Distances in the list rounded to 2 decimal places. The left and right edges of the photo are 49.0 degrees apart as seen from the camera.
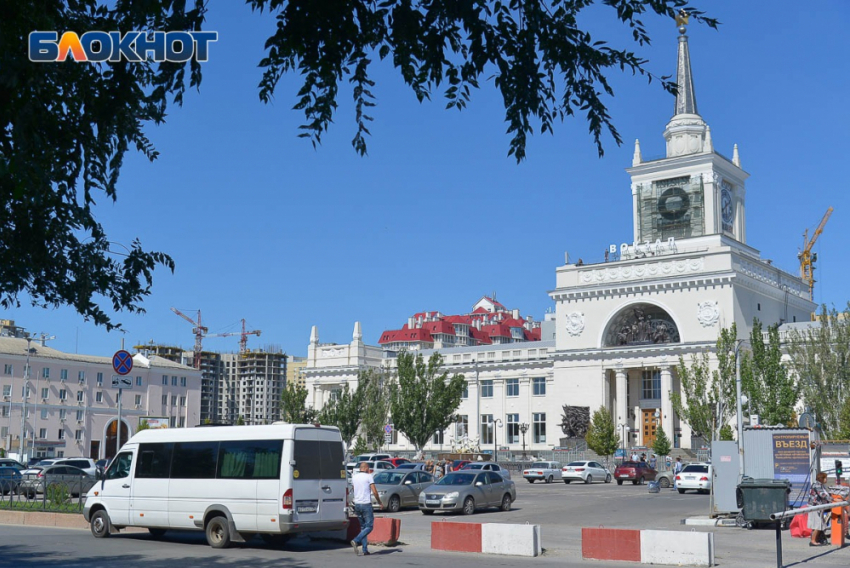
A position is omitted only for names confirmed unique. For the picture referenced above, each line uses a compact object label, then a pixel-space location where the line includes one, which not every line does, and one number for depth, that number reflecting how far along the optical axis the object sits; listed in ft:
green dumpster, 63.00
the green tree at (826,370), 187.83
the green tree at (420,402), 238.68
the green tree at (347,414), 258.78
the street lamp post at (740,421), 87.73
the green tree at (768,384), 192.13
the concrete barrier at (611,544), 54.65
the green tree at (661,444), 218.79
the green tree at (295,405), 268.21
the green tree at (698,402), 202.28
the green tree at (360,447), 254.68
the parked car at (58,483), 90.63
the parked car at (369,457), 174.45
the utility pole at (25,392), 246.21
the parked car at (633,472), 176.65
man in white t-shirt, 59.36
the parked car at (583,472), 177.47
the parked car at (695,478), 138.40
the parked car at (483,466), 142.20
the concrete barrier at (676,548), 52.21
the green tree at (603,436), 229.66
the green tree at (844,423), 180.38
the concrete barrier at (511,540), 58.29
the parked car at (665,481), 157.58
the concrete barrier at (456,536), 60.54
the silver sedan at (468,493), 97.71
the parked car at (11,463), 167.22
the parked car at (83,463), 153.38
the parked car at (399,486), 103.60
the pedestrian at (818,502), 63.21
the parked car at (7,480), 101.65
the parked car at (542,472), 186.47
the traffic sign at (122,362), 73.72
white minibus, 59.98
